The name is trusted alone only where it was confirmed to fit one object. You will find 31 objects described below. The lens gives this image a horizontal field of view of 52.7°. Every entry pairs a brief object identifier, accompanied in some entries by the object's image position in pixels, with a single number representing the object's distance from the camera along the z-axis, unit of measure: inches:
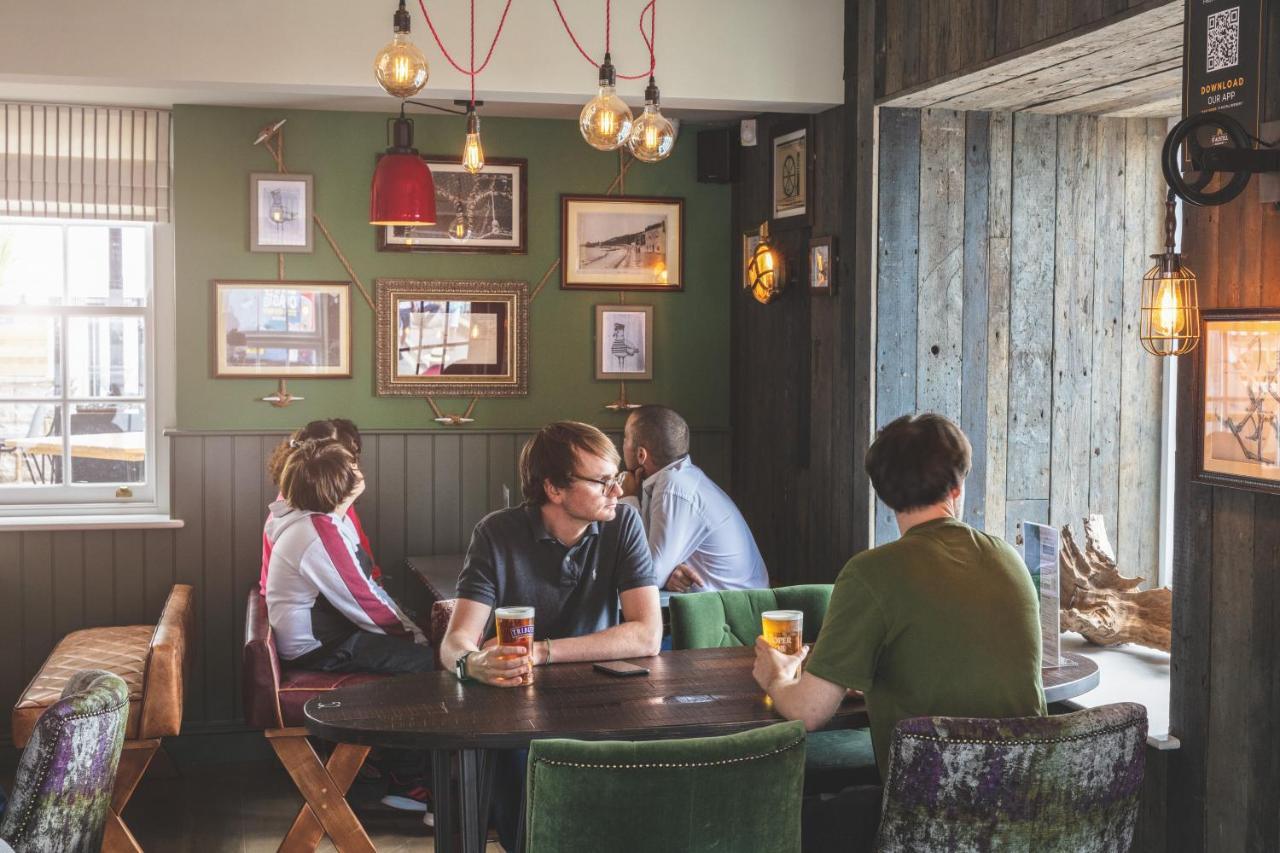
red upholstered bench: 146.9
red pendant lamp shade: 154.2
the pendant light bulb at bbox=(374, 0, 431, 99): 114.0
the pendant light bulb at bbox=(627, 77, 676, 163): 127.3
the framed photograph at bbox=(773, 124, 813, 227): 180.9
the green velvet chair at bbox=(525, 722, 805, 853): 75.4
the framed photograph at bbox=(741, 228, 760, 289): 201.2
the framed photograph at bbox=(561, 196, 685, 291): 212.5
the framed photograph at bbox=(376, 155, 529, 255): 206.8
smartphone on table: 109.3
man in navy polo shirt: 113.8
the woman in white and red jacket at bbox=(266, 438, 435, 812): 156.1
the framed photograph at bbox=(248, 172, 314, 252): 200.4
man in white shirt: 164.2
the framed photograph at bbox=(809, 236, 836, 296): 169.5
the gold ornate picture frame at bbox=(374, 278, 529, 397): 206.7
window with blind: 203.6
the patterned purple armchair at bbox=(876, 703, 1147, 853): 82.6
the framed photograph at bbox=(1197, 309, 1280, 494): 99.3
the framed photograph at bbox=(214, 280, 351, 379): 201.2
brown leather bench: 150.2
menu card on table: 119.1
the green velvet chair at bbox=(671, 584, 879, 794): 124.3
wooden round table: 93.0
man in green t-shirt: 89.7
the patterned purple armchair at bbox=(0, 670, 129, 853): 91.3
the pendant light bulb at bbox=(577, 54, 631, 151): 123.6
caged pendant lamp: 106.6
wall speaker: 210.7
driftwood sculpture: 148.6
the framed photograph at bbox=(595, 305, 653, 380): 215.0
